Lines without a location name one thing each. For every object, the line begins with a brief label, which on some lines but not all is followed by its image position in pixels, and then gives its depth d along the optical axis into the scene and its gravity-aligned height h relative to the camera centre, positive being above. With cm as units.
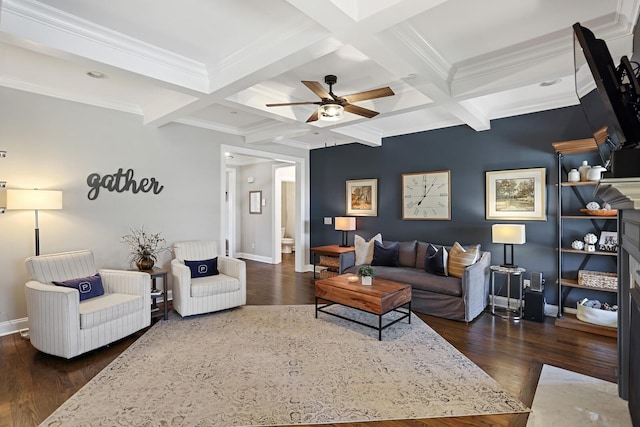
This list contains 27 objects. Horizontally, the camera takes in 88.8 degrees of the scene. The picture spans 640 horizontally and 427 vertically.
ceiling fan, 284 +104
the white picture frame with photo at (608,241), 364 -34
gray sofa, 389 -97
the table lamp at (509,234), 395 -27
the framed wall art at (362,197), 596 +28
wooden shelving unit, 354 -24
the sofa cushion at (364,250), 521 -62
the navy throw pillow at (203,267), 429 -73
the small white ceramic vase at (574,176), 374 +41
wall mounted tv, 140 +53
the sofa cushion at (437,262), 430 -67
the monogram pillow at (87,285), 322 -73
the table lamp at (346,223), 593 -20
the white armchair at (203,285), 389 -89
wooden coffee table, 336 -90
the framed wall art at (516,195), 419 +23
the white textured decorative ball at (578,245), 379 -39
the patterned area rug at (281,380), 219 -133
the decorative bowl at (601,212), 356 -1
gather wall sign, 404 +39
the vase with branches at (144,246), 405 -45
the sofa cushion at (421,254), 483 -62
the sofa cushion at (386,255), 496 -65
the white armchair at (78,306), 284 -88
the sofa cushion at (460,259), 412 -60
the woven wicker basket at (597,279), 361 -77
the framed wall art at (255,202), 820 +27
